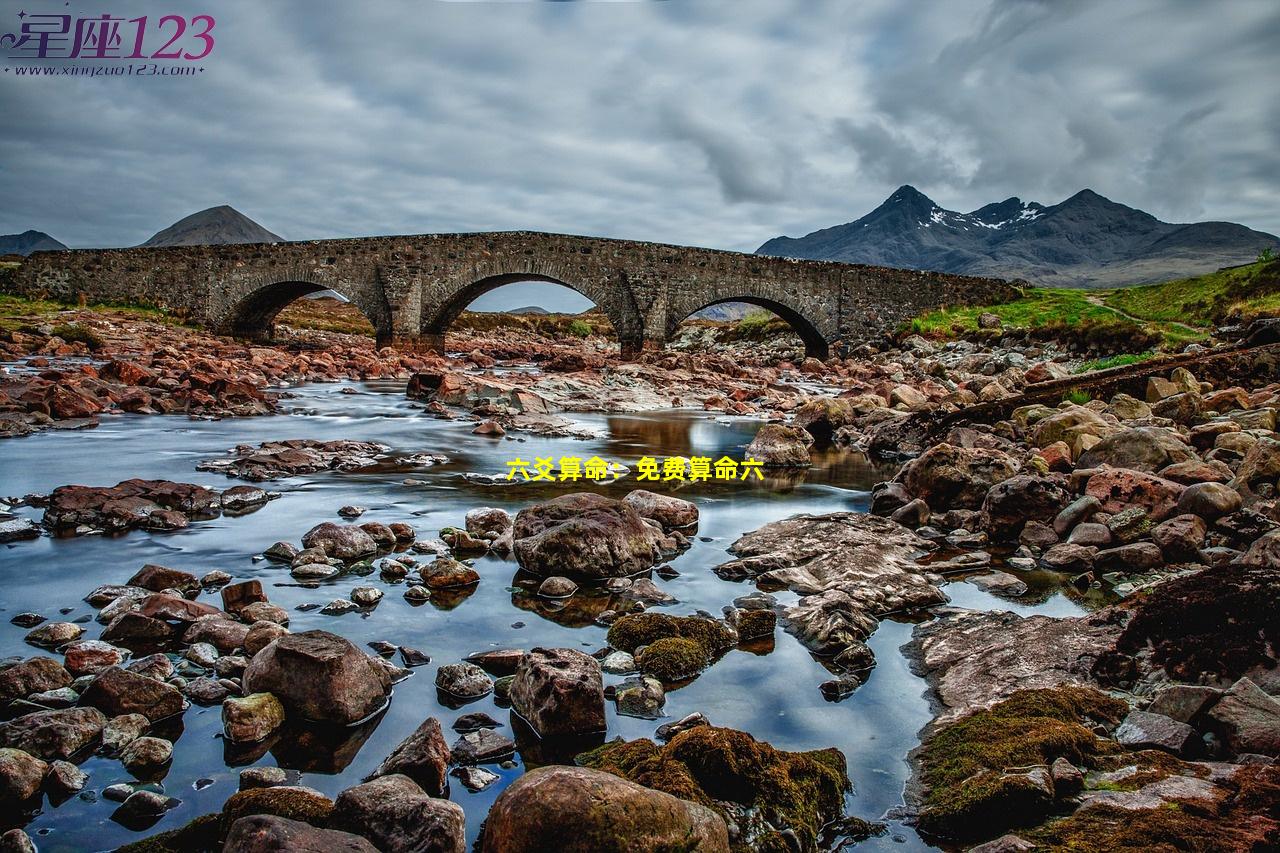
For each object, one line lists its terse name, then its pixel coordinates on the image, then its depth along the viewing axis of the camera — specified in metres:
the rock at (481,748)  2.85
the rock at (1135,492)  5.61
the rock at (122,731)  2.75
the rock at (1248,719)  2.43
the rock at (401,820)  2.19
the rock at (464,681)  3.34
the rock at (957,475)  6.89
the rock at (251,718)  2.88
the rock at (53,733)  2.63
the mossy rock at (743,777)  2.38
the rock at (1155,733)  2.63
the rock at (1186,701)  2.68
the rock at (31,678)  2.95
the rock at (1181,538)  5.01
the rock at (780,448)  10.14
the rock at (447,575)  4.69
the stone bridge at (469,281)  27.81
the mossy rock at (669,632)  3.92
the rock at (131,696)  2.93
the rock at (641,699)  3.27
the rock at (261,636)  3.54
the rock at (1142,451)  6.89
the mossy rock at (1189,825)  1.97
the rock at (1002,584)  4.93
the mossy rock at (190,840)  2.21
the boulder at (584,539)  4.94
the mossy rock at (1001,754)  2.43
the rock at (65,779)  2.49
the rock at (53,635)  3.61
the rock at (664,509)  6.41
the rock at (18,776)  2.38
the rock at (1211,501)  5.30
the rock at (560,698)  3.01
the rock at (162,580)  4.35
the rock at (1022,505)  6.09
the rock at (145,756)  2.66
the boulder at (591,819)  1.96
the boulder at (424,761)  2.60
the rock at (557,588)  4.64
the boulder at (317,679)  3.04
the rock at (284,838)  1.92
